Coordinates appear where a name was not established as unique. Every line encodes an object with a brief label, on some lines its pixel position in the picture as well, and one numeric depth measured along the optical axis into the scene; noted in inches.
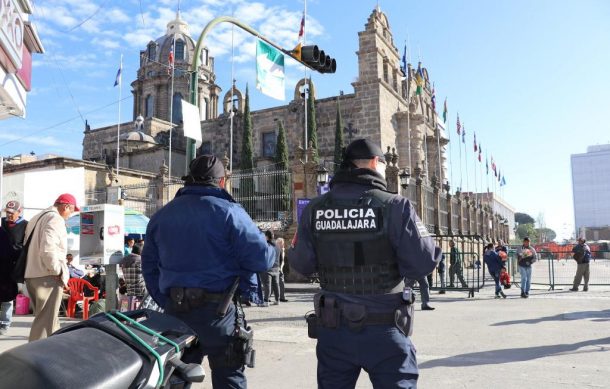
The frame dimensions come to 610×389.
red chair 392.8
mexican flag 480.4
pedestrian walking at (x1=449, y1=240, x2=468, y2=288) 638.0
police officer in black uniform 112.4
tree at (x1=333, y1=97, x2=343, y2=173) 1224.2
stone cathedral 1243.2
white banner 311.6
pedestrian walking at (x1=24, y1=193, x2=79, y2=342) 221.0
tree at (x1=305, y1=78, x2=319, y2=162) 1278.4
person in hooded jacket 328.8
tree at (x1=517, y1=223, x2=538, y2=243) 4170.5
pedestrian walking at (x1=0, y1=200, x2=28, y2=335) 222.4
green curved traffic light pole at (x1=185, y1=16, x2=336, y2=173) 336.5
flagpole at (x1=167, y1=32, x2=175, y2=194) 1782.7
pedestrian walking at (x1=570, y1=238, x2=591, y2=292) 629.0
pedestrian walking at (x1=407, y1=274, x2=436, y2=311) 428.7
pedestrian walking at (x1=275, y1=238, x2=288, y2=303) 534.0
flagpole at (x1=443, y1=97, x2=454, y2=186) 1509.6
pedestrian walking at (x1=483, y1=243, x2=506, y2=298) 558.4
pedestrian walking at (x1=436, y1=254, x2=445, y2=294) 614.3
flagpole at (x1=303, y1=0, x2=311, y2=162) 1307.8
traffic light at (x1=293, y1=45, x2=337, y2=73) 442.9
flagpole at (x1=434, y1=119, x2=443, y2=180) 1587.2
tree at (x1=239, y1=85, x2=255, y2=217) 1346.6
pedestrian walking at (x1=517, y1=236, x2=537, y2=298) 562.3
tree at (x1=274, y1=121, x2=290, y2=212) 824.3
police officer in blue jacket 124.1
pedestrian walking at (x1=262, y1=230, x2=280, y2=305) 499.3
